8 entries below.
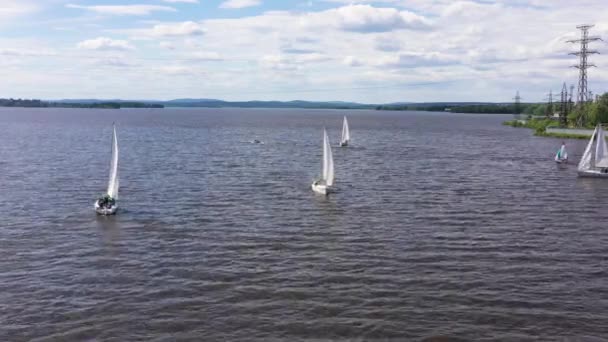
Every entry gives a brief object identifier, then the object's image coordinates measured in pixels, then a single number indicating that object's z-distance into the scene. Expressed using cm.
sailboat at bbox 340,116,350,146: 13562
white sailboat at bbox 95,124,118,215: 5419
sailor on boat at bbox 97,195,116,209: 5459
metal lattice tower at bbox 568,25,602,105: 15899
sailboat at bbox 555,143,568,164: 9919
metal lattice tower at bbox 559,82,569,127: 19235
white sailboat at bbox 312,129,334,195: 6700
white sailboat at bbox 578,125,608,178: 8294
